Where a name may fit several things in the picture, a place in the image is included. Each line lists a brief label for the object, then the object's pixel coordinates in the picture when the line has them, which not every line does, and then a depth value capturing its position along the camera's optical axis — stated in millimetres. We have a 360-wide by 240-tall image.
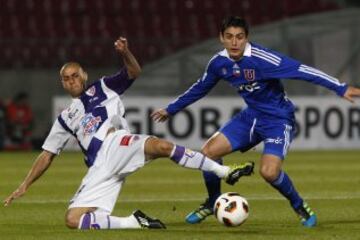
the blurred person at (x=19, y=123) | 45781
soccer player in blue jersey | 19000
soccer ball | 18047
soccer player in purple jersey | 18047
